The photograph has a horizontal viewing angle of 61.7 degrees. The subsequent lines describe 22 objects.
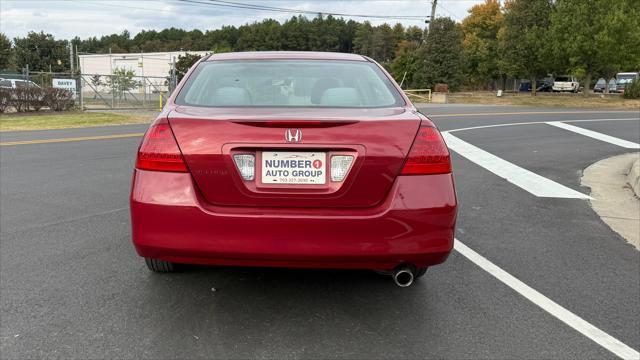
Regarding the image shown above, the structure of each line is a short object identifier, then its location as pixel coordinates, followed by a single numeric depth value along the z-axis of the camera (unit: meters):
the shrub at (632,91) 35.00
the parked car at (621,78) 57.28
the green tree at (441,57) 46.62
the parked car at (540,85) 61.91
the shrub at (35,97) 20.08
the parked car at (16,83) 20.83
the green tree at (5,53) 76.25
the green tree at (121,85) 28.61
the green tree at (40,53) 96.81
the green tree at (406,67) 51.30
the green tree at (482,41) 60.88
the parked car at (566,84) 57.19
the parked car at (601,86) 58.03
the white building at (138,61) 78.81
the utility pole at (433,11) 47.16
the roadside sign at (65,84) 24.16
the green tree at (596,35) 34.00
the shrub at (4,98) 19.33
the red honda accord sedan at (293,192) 2.78
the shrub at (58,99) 20.93
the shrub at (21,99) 19.59
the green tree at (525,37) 43.00
